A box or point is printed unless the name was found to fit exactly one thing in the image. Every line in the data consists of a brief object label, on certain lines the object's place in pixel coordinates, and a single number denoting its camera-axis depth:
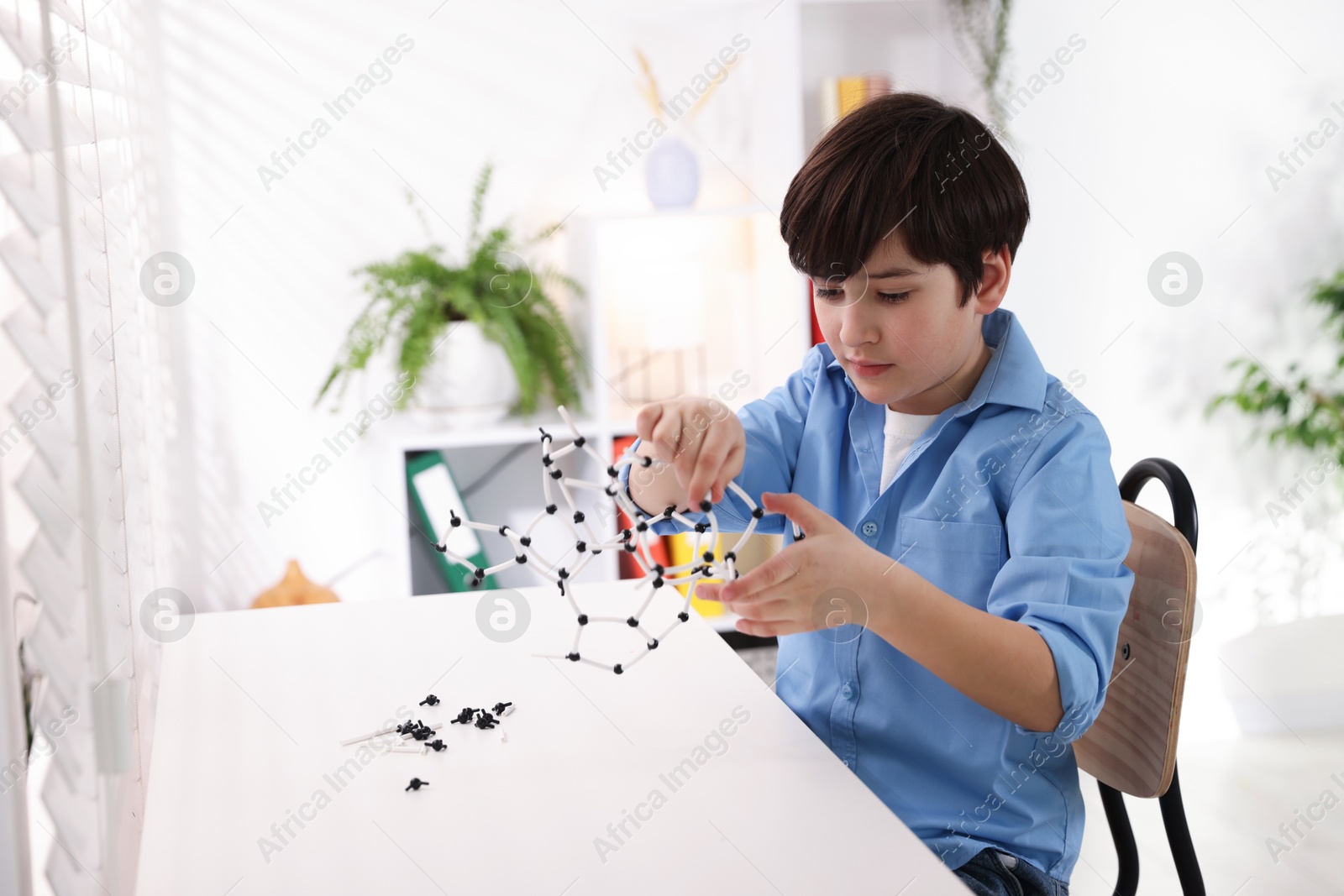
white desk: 0.73
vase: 2.52
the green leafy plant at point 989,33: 2.52
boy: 0.93
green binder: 2.44
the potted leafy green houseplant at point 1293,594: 2.53
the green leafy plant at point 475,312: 2.42
